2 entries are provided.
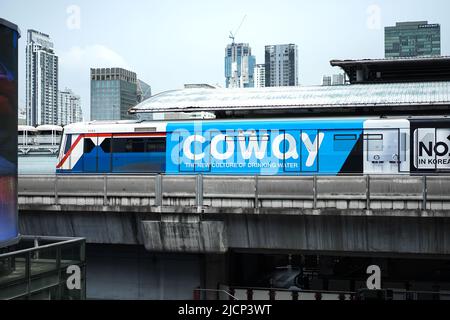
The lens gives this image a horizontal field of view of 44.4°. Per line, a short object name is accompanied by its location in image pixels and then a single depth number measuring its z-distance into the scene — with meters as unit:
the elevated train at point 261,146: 22.72
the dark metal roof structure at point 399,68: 36.78
